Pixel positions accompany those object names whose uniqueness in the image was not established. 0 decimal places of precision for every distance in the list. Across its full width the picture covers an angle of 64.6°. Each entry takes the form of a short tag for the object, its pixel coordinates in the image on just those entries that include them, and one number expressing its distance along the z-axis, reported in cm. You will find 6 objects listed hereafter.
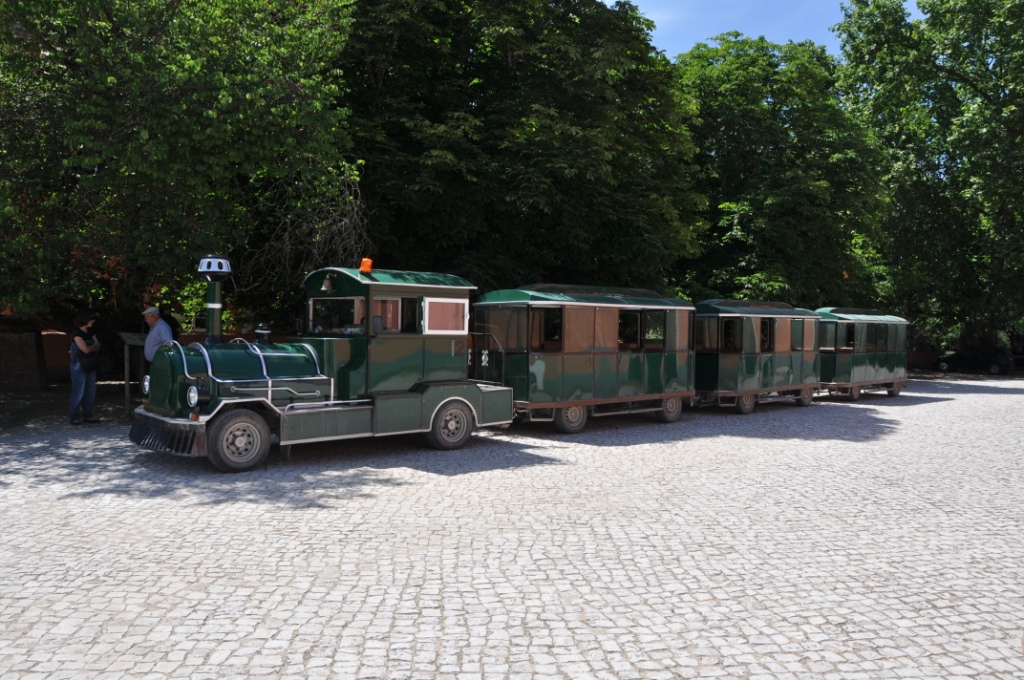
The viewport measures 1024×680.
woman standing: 1378
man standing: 1321
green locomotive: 1018
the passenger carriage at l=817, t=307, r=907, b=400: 2336
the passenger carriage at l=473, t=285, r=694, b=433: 1446
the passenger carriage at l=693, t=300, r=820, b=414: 1891
